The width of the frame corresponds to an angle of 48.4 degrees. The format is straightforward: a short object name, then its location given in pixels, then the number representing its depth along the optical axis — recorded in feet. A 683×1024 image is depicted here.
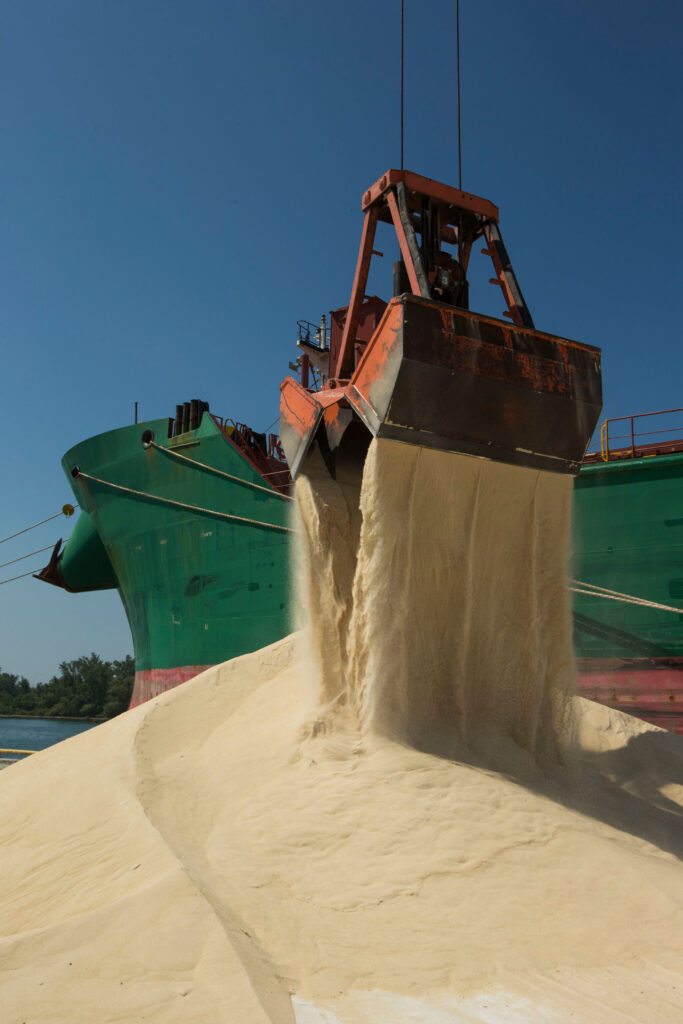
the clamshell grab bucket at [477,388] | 20.79
